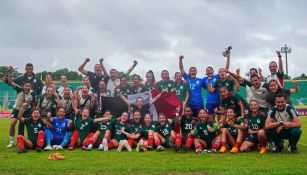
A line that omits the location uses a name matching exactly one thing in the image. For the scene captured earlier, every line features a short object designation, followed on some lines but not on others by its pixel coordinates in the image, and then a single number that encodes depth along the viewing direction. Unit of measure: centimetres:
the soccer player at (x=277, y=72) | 940
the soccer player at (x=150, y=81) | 1034
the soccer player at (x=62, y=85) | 1082
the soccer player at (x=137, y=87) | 1034
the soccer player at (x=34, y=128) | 882
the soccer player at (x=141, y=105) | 980
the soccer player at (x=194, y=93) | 1002
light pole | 5968
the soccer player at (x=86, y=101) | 995
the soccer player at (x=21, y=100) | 970
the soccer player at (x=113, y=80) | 1051
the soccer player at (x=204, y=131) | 859
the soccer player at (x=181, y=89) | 999
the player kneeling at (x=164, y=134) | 880
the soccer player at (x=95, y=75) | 1056
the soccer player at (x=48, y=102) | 970
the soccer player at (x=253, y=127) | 821
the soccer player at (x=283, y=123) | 785
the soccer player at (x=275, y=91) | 848
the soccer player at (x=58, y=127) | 923
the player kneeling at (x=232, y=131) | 833
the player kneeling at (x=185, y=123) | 890
